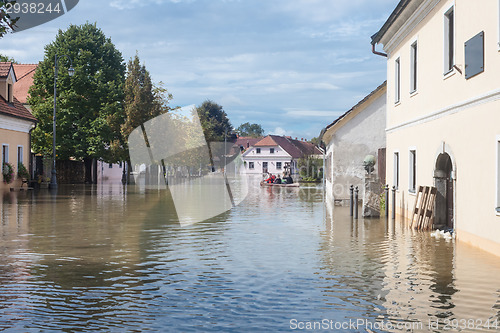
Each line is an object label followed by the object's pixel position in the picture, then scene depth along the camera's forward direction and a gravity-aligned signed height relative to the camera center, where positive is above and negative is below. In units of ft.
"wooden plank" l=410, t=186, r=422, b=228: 53.26 -3.89
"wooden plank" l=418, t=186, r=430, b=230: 51.64 -3.83
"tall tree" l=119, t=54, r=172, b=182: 147.64 +16.09
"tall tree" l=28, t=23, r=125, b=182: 155.02 +17.45
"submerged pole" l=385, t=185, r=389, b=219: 63.05 -4.10
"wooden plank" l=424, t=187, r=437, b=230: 51.08 -4.30
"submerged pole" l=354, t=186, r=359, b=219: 62.57 -4.96
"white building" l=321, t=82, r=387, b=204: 88.43 +3.48
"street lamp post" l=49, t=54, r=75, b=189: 121.80 -1.96
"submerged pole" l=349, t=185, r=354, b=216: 66.64 -4.20
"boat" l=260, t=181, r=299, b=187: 153.41 -5.39
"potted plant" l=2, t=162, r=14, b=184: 109.70 -1.37
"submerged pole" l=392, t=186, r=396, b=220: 62.85 -4.34
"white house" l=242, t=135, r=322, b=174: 384.06 +4.67
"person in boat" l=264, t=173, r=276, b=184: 164.25 -4.38
